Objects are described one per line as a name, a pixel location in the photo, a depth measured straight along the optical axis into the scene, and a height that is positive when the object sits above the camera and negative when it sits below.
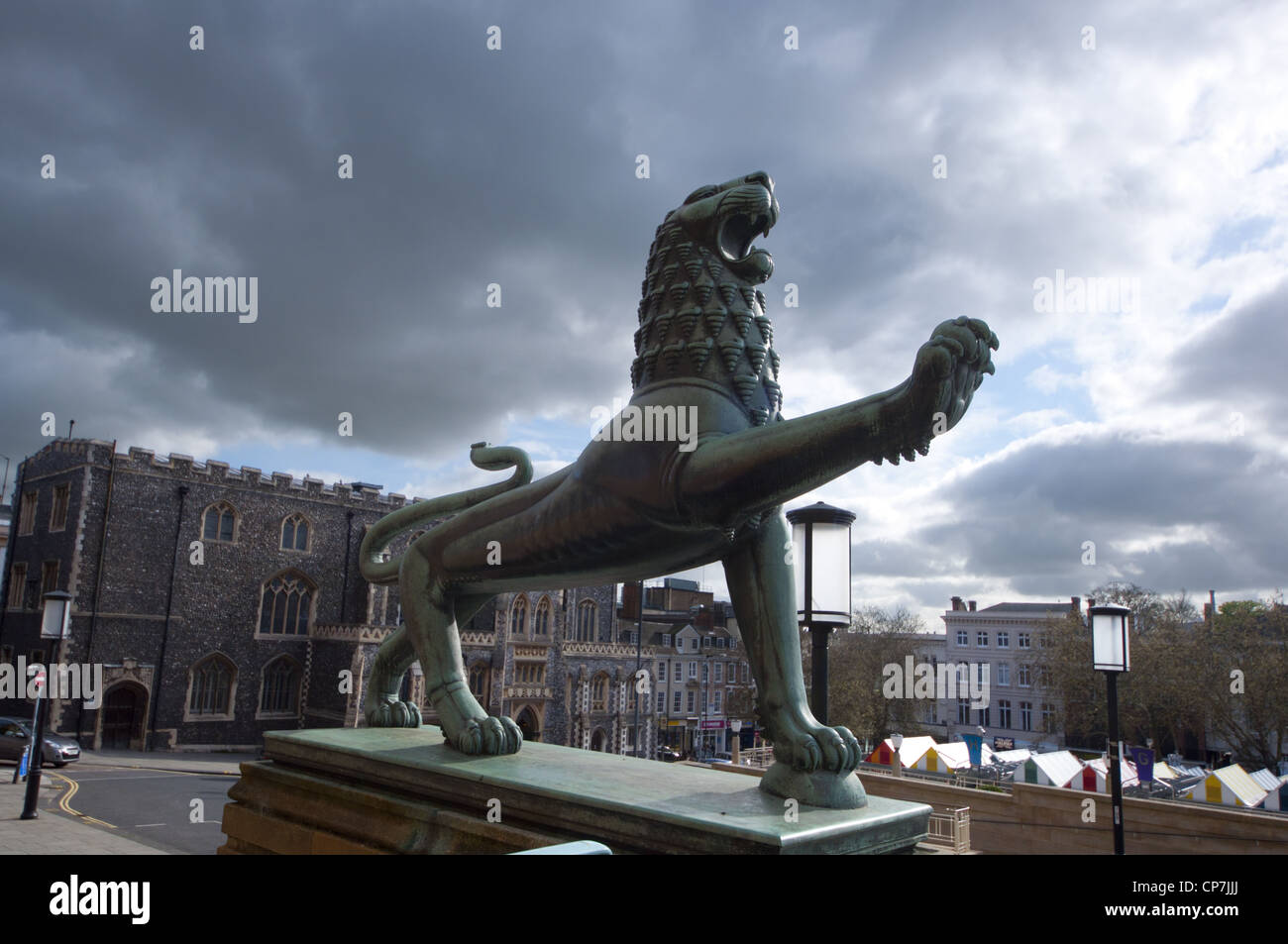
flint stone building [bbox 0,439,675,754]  28.55 +0.00
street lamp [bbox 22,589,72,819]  12.47 -0.45
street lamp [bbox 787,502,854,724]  4.86 +0.29
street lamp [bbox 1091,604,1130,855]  7.24 -0.18
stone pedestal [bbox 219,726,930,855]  2.17 -0.58
